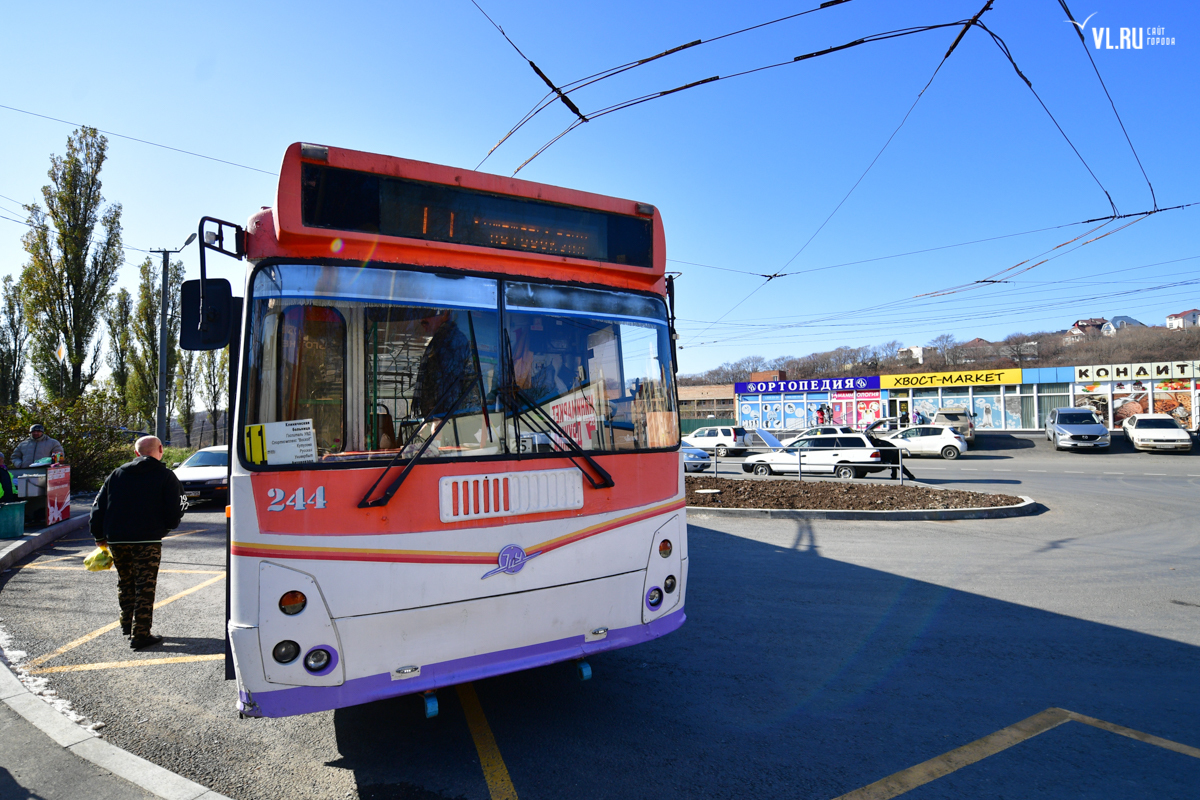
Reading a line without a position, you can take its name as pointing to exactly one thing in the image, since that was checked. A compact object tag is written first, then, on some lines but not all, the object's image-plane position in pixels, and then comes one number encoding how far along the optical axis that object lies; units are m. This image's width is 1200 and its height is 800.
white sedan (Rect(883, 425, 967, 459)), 26.93
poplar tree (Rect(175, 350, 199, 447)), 35.69
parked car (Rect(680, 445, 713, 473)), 22.39
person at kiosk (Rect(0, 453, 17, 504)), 9.52
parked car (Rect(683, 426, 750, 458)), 30.02
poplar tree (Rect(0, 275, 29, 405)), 26.91
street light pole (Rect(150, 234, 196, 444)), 19.38
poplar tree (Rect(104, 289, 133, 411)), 30.59
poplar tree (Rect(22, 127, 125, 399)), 22.81
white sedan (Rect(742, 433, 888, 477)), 19.66
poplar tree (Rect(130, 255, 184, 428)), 31.22
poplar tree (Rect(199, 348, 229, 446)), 36.09
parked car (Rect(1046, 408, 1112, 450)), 27.59
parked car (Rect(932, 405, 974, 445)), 31.20
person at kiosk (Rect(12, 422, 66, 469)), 12.06
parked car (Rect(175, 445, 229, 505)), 13.91
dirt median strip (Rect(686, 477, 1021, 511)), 12.44
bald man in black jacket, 5.41
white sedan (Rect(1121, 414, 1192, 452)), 25.80
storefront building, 34.78
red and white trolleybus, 3.11
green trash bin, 9.46
